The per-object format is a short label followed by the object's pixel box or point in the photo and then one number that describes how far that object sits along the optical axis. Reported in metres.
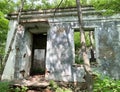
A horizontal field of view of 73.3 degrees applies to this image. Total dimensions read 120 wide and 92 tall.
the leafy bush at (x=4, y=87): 3.43
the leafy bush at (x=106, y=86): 2.92
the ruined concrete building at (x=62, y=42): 4.18
